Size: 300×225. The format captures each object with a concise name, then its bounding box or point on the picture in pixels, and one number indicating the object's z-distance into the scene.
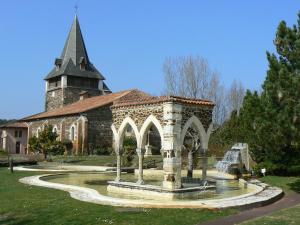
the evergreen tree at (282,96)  15.61
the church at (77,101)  49.12
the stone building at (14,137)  66.19
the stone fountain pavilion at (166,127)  16.17
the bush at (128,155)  33.76
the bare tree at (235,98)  56.22
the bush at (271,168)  23.75
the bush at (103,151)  48.97
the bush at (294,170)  23.23
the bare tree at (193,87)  50.34
